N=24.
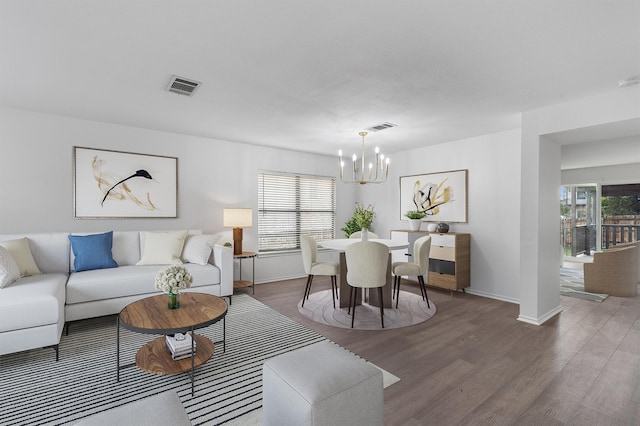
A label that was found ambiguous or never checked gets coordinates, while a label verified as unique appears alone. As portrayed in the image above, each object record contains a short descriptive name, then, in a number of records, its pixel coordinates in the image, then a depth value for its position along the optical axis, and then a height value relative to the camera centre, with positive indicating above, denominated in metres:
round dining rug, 3.35 -1.23
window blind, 5.43 +0.03
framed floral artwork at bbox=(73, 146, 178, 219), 3.89 +0.34
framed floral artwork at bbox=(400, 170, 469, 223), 4.83 +0.26
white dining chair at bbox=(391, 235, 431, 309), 3.85 -0.68
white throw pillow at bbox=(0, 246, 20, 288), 2.70 -0.54
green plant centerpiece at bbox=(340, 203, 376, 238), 3.96 -0.08
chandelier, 6.10 +0.77
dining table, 3.84 -0.95
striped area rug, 1.89 -1.23
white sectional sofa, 2.40 -0.72
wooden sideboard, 4.49 -0.75
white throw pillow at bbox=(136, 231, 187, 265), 3.83 -0.48
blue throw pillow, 3.44 -0.49
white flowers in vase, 2.35 -0.54
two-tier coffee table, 2.04 -0.77
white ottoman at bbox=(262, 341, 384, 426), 1.26 -0.78
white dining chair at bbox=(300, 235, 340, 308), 3.96 -0.71
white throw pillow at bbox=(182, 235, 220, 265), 4.00 -0.52
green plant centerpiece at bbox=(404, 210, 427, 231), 5.13 -0.14
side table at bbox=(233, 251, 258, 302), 4.53 -1.10
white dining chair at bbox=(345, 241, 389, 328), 3.24 -0.56
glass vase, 2.39 -0.70
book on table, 2.29 -1.02
